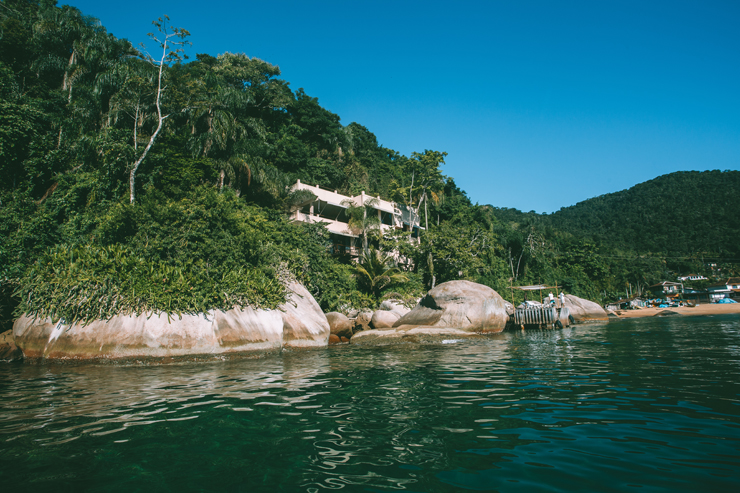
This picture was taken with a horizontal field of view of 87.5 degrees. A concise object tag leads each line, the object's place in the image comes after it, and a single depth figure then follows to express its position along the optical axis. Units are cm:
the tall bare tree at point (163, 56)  1952
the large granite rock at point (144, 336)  1028
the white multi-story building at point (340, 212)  3006
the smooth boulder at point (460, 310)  1877
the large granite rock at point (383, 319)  2053
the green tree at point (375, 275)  2448
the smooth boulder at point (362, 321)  2088
